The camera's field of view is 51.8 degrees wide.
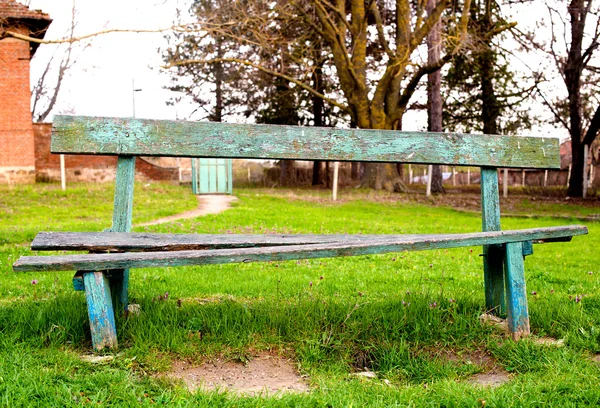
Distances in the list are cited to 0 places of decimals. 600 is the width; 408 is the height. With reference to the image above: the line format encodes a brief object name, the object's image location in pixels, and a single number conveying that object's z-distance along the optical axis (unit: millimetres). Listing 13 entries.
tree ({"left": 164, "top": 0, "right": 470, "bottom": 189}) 18141
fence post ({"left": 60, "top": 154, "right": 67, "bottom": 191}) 18672
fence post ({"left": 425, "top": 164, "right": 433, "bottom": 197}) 21109
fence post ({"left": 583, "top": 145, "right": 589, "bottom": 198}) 21531
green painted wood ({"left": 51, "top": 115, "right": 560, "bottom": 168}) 3697
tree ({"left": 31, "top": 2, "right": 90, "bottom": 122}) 33094
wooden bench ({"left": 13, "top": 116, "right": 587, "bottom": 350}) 3223
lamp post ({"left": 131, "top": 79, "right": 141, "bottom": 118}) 38228
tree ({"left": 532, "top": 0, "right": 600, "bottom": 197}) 20875
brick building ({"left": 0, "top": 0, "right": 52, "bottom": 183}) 22078
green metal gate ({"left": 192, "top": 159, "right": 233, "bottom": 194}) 23062
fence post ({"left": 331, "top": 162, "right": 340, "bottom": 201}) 18494
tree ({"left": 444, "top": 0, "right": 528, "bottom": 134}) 25234
